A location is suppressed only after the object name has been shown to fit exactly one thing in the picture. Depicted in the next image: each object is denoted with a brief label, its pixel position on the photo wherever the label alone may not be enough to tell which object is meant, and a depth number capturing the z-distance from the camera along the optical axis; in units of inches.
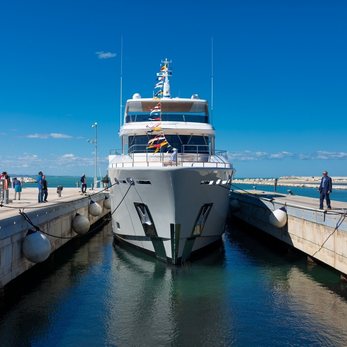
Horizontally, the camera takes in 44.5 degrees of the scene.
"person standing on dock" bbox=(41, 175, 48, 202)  834.8
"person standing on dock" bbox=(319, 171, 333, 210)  685.9
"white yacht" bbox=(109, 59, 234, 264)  614.2
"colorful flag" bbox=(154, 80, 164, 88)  865.5
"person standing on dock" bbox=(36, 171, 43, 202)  824.9
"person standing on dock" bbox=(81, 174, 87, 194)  1267.2
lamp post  1734.7
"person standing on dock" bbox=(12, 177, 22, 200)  899.9
